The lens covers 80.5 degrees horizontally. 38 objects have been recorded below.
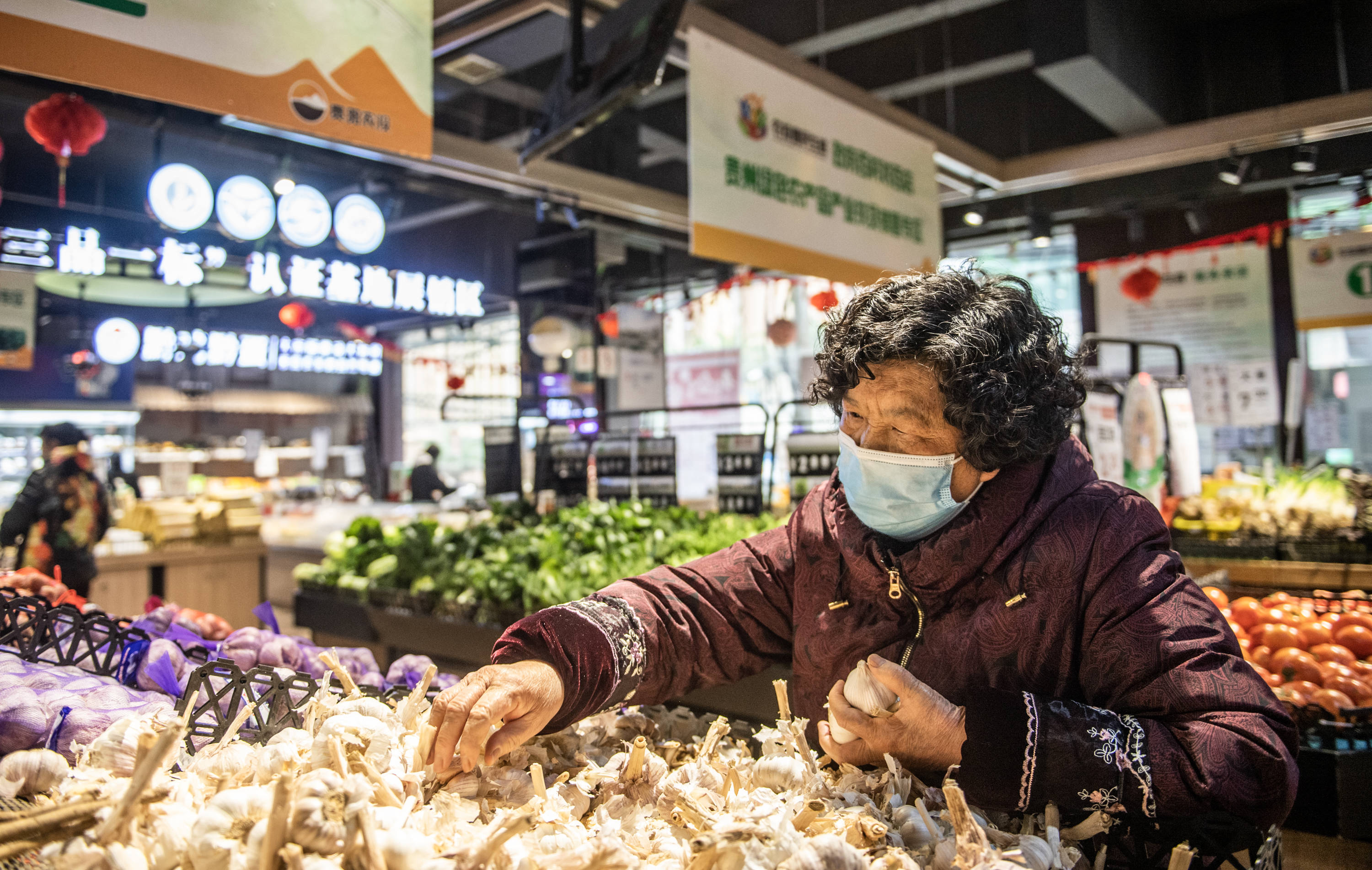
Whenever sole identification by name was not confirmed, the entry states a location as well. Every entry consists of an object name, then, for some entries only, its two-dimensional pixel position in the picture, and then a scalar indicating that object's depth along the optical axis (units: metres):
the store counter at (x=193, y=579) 5.95
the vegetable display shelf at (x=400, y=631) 3.15
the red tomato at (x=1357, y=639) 2.20
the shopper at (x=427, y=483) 10.00
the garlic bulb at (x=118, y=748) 1.00
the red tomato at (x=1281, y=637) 2.19
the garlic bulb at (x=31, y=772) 1.05
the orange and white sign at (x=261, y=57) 1.94
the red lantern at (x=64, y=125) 3.90
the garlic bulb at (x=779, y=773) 1.07
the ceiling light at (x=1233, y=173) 5.16
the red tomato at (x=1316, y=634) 2.18
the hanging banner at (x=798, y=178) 3.04
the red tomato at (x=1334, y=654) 2.06
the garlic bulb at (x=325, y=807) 0.79
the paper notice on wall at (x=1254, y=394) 7.05
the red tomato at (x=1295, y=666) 1.98
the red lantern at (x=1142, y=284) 7.21
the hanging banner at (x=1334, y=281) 6.50
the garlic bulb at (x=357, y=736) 1.00
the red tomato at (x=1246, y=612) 2.41
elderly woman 1.04
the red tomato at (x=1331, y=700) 1.75
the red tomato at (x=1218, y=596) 2.40
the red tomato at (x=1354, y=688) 1.88
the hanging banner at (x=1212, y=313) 7.11
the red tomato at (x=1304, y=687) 1.84
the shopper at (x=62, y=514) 4.88
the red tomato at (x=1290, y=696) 1.74
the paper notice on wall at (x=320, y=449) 13.84
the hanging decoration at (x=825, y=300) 5.96
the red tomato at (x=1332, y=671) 1.95
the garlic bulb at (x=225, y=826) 0.82
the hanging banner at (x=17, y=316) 8.16
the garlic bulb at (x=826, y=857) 0.82
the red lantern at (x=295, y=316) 7.58
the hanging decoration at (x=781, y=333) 8.20
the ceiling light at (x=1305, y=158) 5.06
